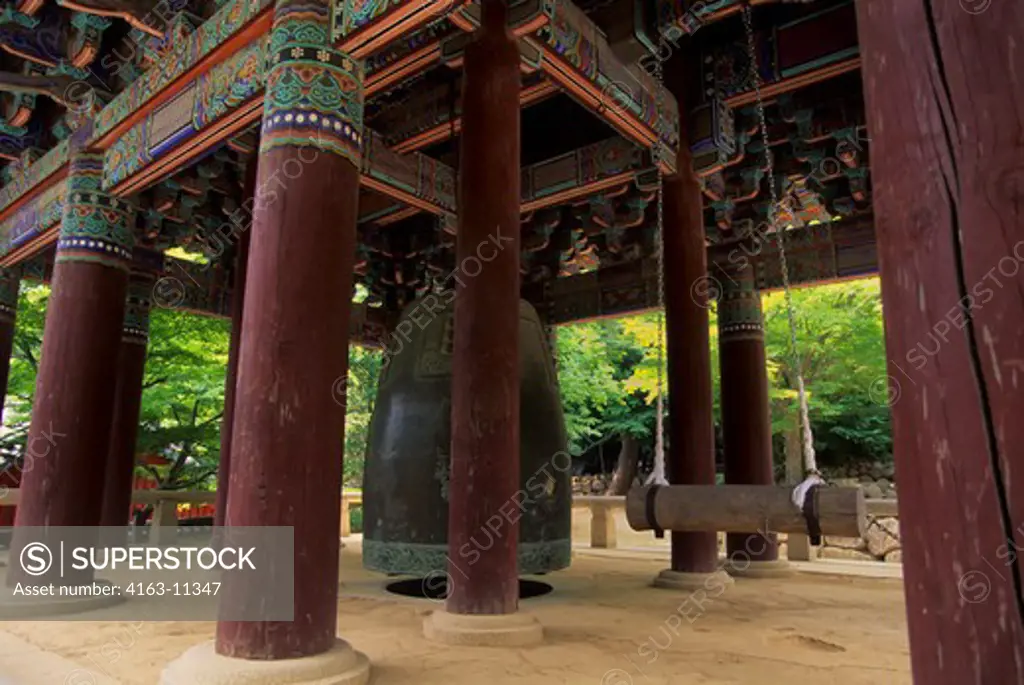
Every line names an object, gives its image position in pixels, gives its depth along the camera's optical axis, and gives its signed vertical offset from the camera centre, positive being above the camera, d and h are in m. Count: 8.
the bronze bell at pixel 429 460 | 5.77 +0.10
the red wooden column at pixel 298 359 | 3.57 +0.60
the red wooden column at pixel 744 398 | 9.14 +1.05
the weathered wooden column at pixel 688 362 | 7.18 +1.16
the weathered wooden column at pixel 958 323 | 1.10 +0.26
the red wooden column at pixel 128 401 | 9.64 +0.95
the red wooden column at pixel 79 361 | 6.20 +0.98
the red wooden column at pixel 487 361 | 4.68 +0.77
